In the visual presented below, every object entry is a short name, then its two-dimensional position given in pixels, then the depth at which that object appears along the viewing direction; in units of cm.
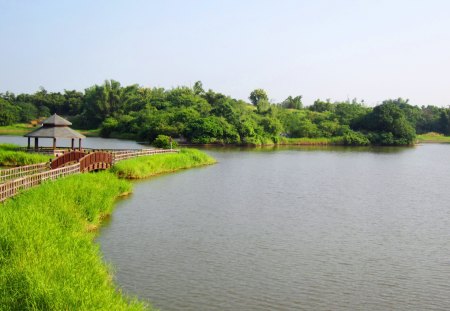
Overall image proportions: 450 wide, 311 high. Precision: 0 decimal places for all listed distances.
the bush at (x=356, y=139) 12850
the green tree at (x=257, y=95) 18200
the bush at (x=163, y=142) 7550
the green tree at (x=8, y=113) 13425
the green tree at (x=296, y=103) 19688
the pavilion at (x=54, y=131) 5534
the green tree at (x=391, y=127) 12900
